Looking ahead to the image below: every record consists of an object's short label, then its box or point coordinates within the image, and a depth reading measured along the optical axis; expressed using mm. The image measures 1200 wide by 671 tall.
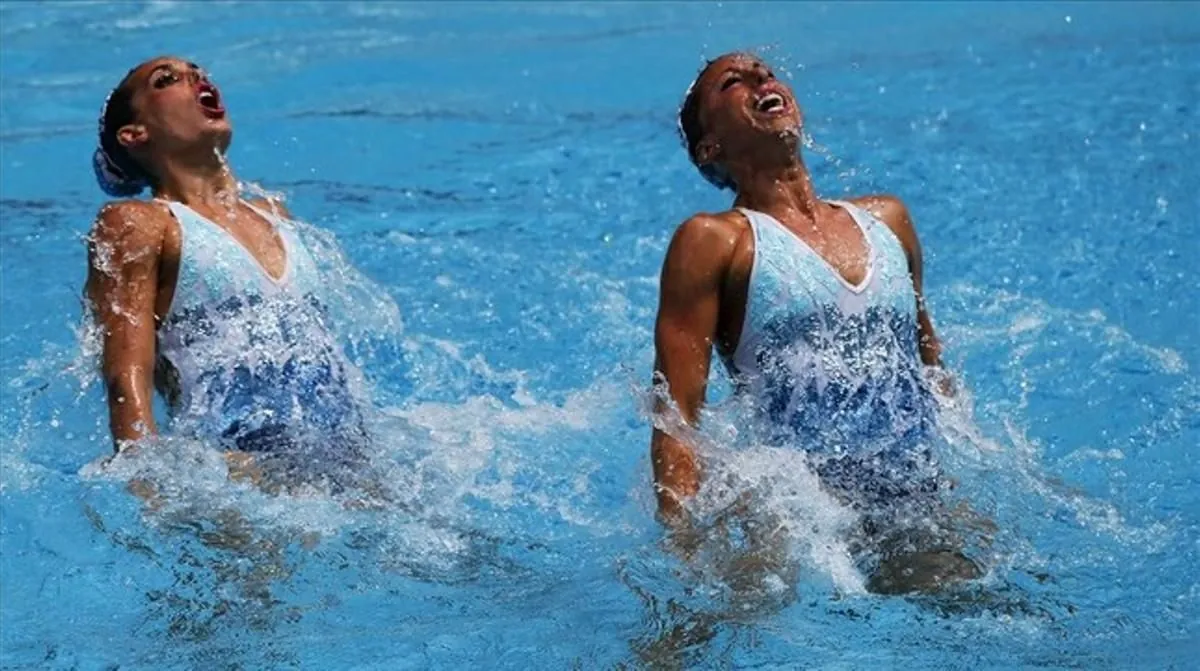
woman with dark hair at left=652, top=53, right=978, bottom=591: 8398
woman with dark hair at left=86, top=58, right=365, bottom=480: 9000
